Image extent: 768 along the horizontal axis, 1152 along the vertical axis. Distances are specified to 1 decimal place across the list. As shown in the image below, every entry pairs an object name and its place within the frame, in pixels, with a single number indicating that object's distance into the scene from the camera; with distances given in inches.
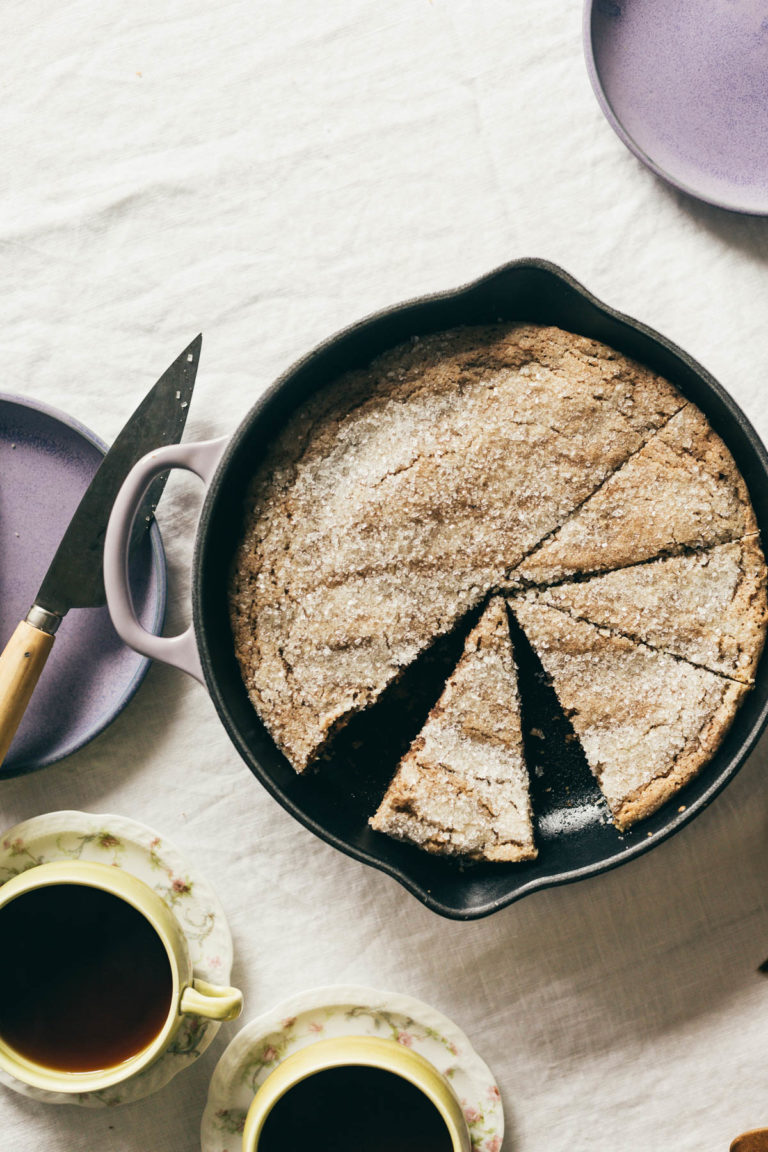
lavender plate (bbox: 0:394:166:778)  38.1
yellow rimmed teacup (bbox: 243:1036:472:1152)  36.9
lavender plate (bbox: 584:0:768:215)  38.3
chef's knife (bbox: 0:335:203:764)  37.1
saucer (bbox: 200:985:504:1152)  38.5
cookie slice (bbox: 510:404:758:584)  36.9
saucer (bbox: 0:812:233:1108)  38.3
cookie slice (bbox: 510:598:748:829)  37.0
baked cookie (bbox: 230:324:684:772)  36.9
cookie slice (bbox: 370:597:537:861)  37.2
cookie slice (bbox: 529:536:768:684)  36.9
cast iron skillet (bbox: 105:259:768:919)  36.0
